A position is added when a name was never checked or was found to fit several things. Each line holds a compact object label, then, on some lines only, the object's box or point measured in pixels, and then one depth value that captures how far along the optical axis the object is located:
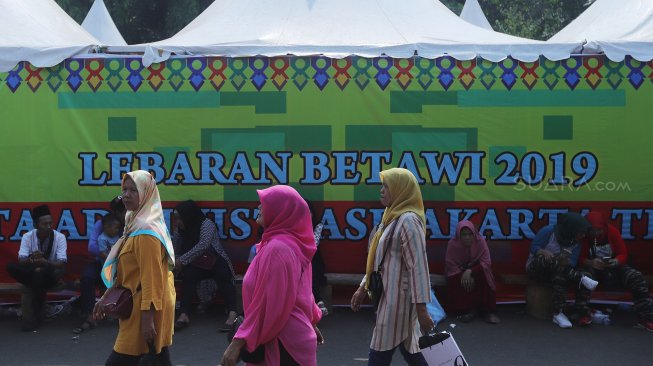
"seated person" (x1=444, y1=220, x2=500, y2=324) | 7.57
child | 7.60
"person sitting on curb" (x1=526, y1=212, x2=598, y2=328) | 7.42
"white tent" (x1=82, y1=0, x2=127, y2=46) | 12.16
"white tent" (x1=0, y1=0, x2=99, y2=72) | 7.78
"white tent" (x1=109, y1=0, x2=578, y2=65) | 7.70
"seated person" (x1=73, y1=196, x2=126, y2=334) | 7.50
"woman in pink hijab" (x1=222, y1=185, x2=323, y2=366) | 3.45
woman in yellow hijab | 4.52
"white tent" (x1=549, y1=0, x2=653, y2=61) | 7.62
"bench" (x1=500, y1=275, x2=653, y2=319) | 7.65
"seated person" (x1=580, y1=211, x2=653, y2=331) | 7.38
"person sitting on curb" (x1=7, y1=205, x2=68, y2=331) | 7.43
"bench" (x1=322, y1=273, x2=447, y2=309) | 7.74
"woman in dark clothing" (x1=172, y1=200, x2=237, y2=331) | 7.55
